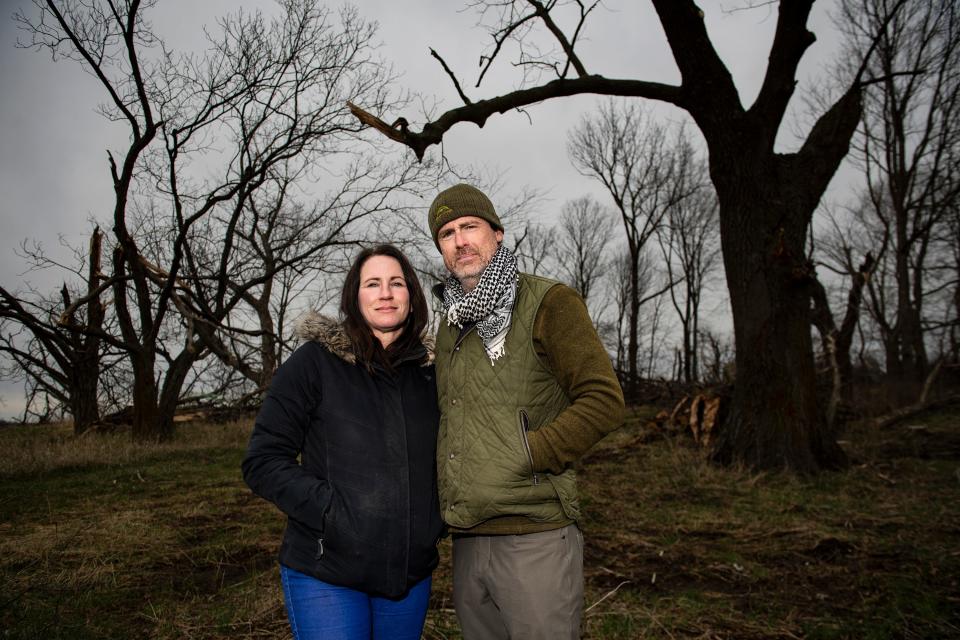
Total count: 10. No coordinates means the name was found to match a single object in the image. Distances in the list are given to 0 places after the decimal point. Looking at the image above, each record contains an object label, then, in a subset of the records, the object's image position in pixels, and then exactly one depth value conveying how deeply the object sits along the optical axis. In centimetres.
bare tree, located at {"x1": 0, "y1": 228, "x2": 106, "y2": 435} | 1203
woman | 190
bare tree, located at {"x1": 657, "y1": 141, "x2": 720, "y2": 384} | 2878
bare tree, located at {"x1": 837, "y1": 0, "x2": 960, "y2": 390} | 1703
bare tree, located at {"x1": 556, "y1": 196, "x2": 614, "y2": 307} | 3225
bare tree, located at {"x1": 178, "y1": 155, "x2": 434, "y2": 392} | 1229
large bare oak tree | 709
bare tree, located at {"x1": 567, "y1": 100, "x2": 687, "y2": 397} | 2555
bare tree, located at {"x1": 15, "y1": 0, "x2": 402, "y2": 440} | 1029
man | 195
